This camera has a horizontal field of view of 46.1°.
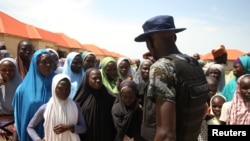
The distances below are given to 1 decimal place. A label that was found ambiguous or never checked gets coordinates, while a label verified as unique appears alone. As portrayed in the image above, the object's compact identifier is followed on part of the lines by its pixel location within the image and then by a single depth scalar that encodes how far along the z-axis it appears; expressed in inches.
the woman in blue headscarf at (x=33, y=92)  141.3
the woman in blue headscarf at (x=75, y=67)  200.8
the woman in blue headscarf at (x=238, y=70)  167.0
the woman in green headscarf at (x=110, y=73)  191.6
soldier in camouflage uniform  68.5
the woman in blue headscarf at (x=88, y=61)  223.3
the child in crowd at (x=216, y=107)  145.1
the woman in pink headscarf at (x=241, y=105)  127.0
